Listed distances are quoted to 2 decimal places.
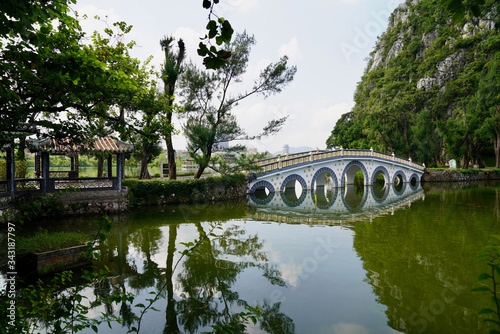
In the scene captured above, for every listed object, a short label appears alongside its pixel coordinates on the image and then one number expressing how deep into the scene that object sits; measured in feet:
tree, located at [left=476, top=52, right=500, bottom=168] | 91.76
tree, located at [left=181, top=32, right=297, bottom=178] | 49.42
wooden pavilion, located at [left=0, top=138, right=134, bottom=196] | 31.45
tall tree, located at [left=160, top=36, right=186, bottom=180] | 46.24
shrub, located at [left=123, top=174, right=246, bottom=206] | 43.81
